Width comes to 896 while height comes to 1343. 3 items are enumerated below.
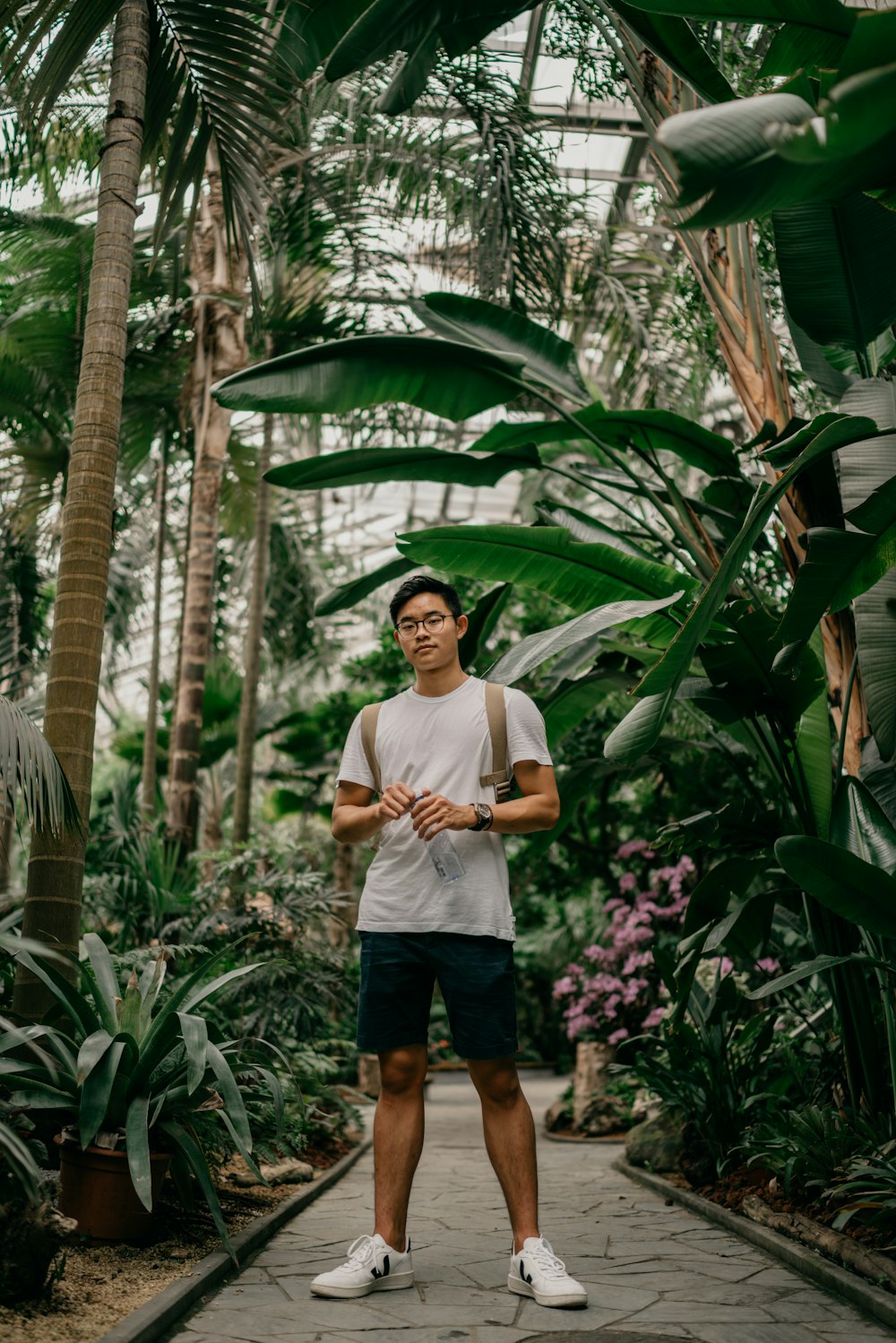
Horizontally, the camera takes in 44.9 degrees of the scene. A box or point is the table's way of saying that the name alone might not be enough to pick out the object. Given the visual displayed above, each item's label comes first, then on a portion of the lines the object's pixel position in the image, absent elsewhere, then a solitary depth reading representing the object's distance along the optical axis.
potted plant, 2.97
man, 2.90
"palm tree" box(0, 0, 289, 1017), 3.59
